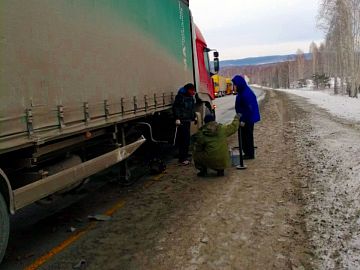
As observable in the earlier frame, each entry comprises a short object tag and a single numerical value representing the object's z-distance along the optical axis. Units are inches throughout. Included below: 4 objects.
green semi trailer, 157.5
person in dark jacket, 362.0
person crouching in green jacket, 307.8
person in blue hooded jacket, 363.9
